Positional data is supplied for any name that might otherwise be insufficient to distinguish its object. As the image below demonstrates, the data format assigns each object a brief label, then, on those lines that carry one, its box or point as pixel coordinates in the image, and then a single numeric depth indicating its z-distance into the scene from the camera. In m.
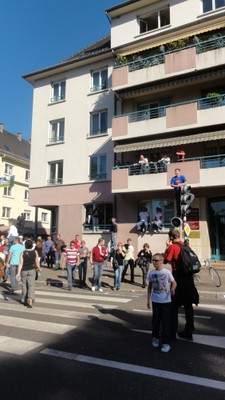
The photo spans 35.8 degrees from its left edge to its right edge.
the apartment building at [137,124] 18.08
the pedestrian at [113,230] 19.14
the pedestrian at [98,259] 11.81
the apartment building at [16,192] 42.16
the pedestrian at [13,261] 11.53
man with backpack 5.70
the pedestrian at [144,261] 12.82
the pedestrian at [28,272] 8.91
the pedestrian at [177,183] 12.38
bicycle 12.14
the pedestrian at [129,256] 13.57
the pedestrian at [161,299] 5.29
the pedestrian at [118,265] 12.26
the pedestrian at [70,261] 11.94
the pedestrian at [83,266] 12.88
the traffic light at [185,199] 11.55
